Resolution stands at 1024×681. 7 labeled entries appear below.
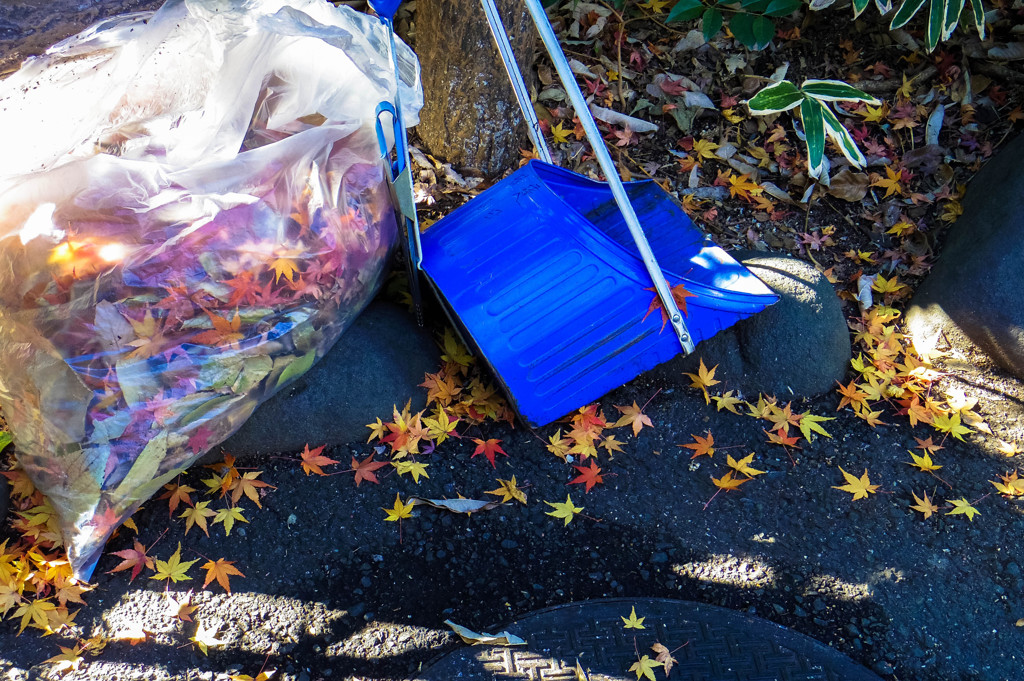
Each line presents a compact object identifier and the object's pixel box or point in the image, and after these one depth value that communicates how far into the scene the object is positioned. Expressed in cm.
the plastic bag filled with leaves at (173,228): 179
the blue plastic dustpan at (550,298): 204
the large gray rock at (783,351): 236
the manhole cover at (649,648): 175
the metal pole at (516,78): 196
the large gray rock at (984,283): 241
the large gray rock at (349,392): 212
